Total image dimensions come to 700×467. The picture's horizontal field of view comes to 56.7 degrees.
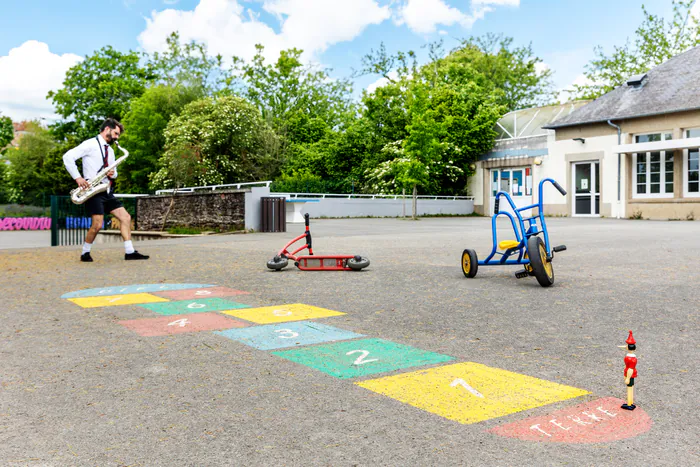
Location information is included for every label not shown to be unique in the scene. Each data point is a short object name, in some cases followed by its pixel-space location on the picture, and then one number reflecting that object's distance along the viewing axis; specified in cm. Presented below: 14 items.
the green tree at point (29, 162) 6438
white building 2900
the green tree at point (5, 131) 5873
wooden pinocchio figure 308
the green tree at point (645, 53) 4847
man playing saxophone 1079
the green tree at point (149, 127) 4725
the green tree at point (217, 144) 3656
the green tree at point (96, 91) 5925
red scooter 956
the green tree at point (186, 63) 6041
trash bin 2102
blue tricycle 766
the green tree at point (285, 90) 6034
